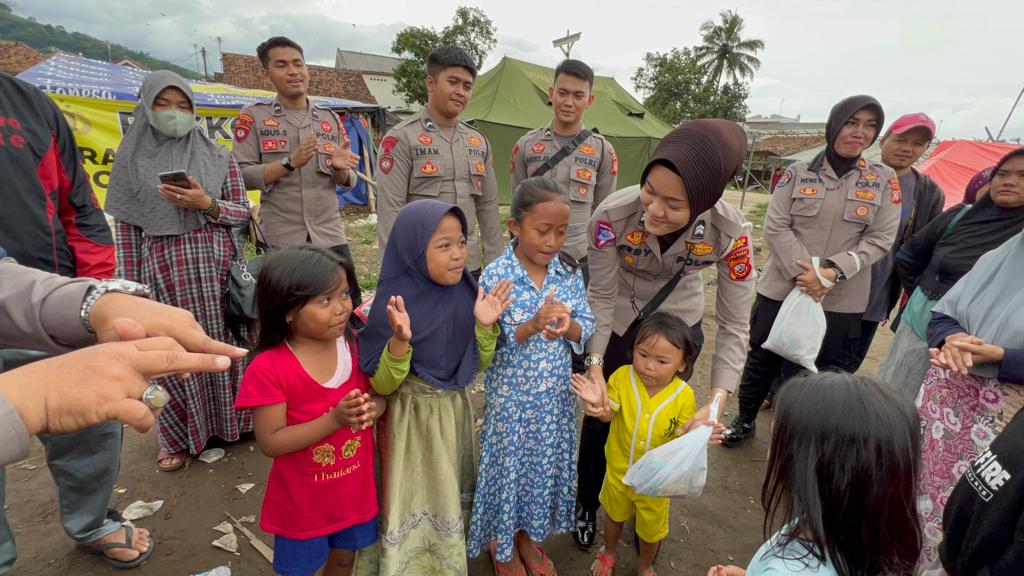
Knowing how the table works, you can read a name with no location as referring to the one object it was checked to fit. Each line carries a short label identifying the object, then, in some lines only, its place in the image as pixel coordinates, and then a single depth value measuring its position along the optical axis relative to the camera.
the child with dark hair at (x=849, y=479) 1.08
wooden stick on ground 2.31
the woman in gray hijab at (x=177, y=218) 2.50
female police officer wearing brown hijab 1.81
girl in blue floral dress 2.00
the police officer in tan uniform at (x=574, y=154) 3.45
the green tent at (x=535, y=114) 11.11
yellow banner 6.61
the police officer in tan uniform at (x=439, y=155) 3.15
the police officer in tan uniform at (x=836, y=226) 2.80
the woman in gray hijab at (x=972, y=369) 1.80
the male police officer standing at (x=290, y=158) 3.05
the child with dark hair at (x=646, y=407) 2.02
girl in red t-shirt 1.61
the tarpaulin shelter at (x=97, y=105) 6.62
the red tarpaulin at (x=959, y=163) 7.45
